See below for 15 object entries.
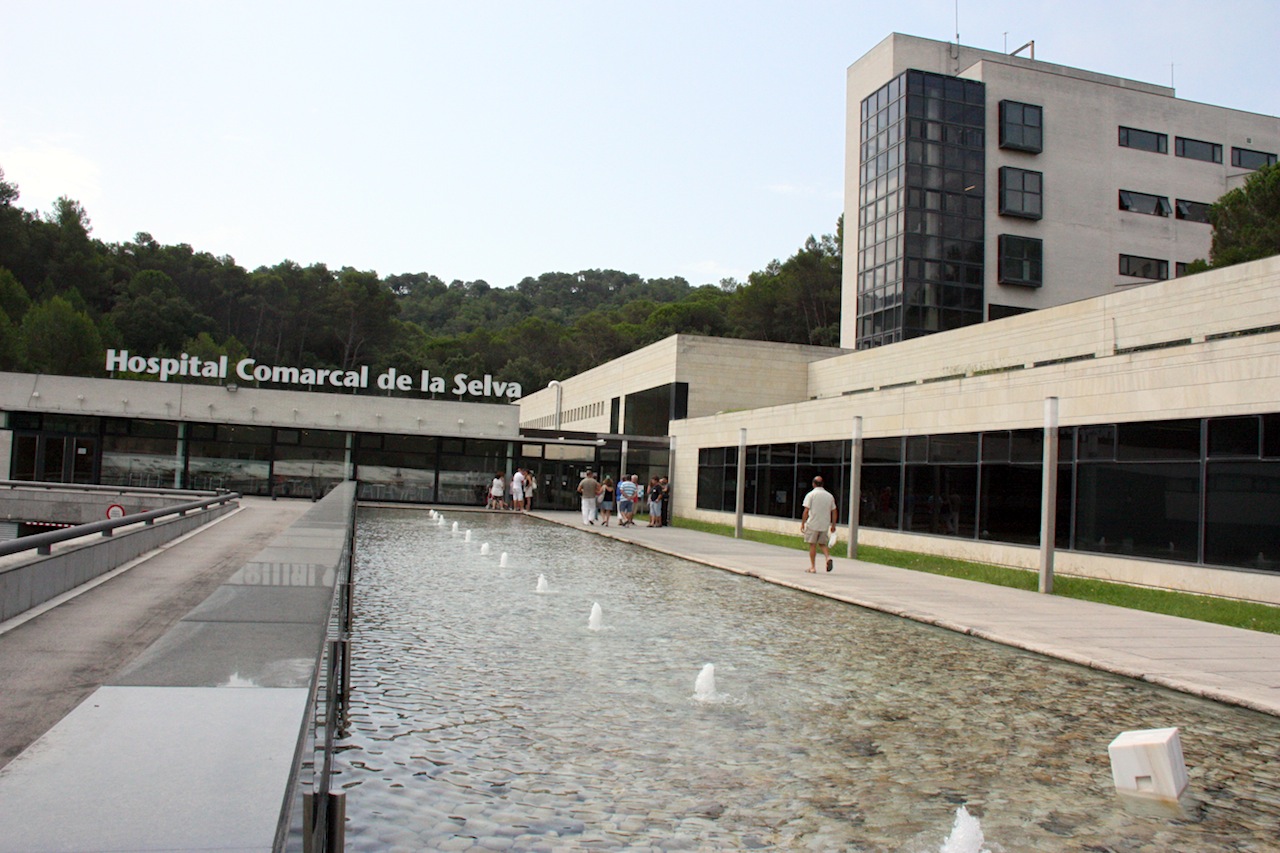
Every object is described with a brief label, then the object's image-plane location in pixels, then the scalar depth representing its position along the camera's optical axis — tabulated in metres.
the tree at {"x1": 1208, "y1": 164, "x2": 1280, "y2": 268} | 37.67
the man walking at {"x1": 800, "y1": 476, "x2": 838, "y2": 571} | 19.08
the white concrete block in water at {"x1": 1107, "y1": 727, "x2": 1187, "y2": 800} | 6.07
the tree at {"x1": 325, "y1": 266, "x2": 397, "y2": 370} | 84.94
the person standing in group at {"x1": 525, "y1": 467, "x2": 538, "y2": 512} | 43.66
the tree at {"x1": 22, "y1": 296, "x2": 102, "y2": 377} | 68.25
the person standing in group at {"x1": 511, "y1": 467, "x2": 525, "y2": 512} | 42.91
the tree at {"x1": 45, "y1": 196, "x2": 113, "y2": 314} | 80.31
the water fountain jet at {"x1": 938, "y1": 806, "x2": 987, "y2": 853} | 5.02
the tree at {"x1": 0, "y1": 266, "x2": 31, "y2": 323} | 71.62
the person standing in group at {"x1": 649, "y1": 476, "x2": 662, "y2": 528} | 36.40
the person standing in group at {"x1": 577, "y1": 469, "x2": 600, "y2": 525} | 34.81
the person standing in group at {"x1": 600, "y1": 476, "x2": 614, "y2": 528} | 34.90
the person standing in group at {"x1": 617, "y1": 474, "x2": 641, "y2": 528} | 35.28
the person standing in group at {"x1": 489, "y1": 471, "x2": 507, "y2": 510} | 42.34
